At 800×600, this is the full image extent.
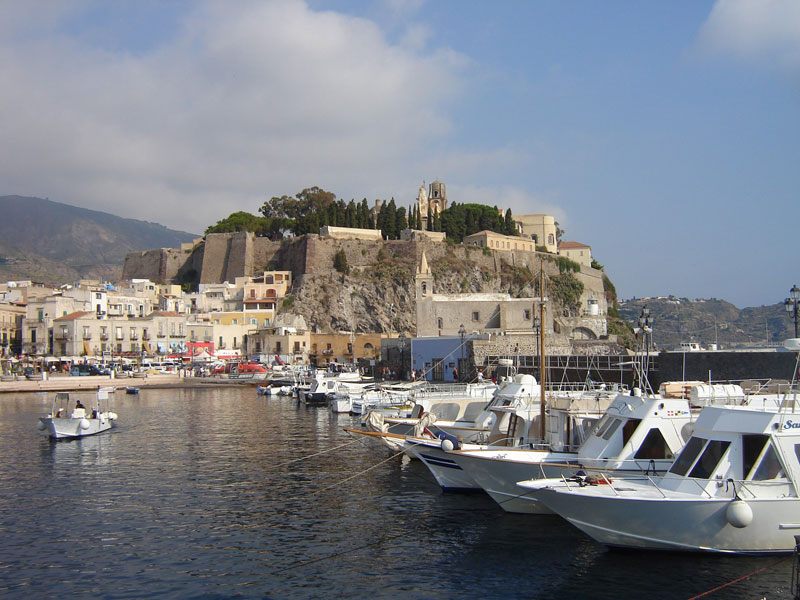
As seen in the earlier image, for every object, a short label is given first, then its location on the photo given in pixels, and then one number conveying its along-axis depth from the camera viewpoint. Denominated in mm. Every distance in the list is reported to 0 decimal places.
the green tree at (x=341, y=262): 88188
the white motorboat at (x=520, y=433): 19500
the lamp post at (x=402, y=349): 59869
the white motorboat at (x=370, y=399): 37250
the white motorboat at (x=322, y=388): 49653
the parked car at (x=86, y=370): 68075
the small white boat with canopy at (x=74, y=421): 32562
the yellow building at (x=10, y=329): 75438
